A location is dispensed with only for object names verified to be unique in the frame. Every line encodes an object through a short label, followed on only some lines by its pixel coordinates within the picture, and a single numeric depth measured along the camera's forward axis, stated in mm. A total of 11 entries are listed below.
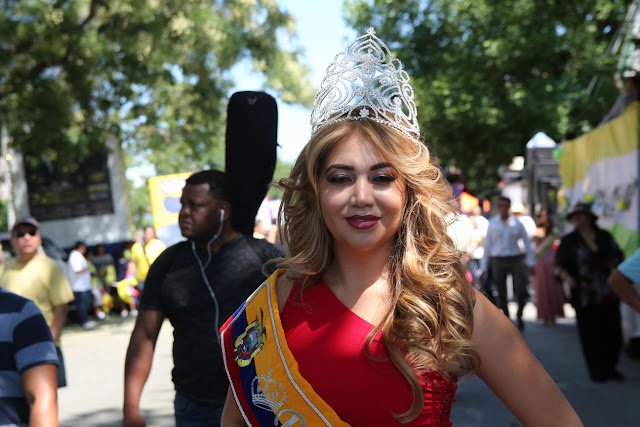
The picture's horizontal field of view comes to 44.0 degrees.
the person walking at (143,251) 12633
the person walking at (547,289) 11906
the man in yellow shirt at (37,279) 6383
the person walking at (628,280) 4906
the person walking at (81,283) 14578
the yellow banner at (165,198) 10625
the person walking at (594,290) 7840
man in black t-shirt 3500
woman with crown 1908
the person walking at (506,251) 11430
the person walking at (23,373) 2721
